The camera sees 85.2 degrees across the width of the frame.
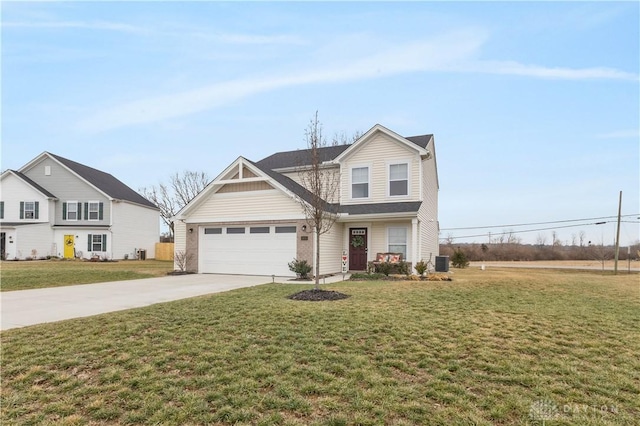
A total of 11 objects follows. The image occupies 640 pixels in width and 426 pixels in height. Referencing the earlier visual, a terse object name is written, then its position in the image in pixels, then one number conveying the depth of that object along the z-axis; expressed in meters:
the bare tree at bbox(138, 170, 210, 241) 44.03
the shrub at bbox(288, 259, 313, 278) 14.79
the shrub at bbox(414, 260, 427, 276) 14.56
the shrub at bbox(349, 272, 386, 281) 14.22
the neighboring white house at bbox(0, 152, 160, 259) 28.38
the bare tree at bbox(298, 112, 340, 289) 9.92
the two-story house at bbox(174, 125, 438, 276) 16.06
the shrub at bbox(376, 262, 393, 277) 14.82
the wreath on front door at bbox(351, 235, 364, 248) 17.37
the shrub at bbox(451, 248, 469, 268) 23.41
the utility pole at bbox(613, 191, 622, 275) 22.78
